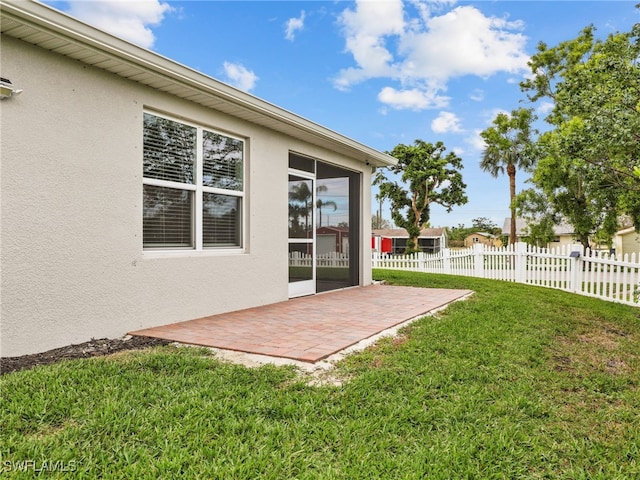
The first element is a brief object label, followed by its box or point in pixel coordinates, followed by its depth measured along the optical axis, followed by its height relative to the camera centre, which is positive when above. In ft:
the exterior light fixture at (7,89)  11.40 +4.26
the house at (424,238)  144.05 +2.51
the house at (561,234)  126.09 +3.29
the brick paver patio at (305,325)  13.19 -3.06
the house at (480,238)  177.16 +3.07
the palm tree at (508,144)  72.90 +19.47
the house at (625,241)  103.55 +0.94
